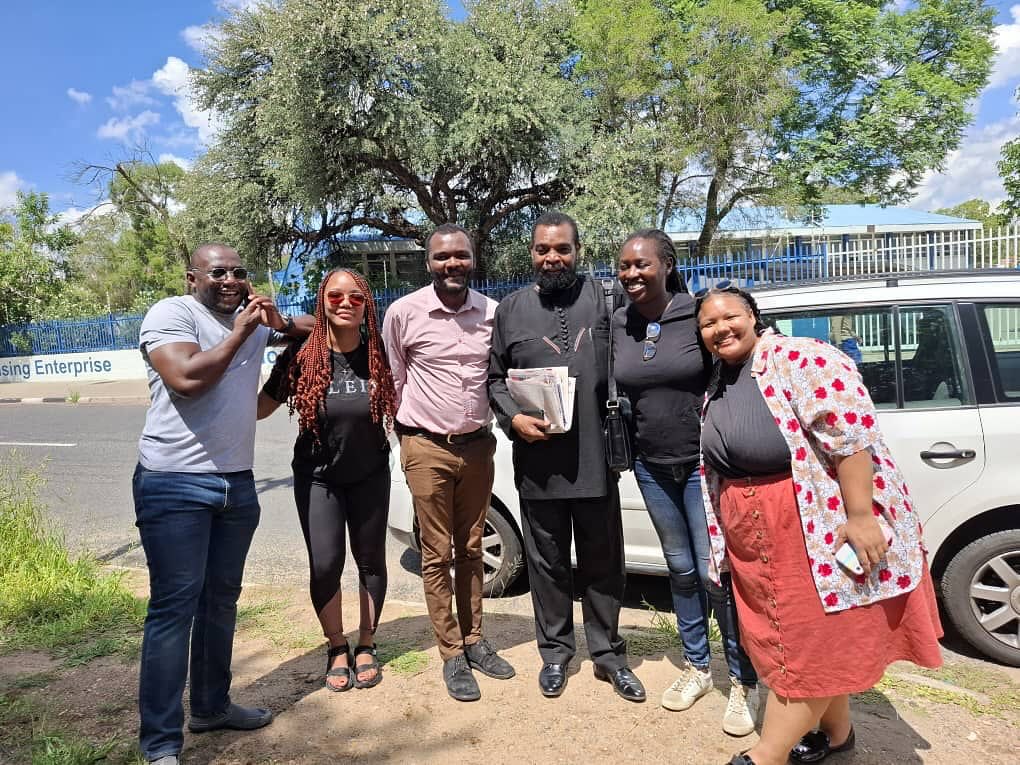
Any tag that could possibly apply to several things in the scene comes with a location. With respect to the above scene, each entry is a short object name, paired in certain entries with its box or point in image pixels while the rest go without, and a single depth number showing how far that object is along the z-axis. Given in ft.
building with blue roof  68.69
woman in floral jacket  6.91
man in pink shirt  10.16
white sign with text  72.54
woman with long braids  9.97
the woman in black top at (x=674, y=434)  9.16
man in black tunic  9.72
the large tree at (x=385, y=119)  52.70
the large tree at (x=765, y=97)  57.11
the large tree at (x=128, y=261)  96.80
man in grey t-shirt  8.05
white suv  10.87
